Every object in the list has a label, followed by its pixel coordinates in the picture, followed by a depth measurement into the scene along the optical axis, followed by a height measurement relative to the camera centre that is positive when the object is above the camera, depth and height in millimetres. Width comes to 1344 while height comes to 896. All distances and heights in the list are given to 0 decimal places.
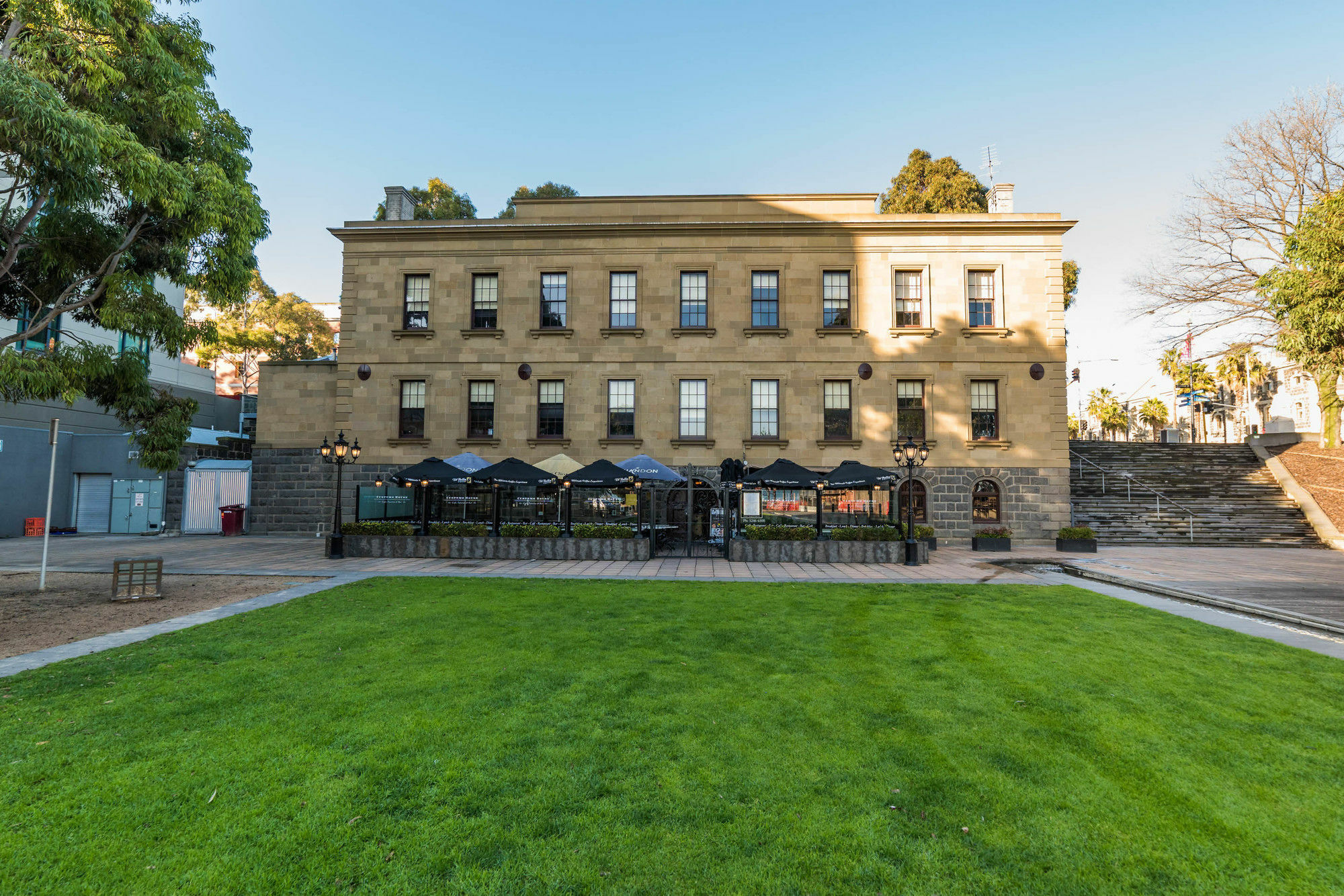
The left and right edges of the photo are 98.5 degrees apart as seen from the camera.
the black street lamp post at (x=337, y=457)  17734 +804
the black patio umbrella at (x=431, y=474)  18422 +276
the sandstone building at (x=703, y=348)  23688 +5775
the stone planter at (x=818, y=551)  17766 -2013
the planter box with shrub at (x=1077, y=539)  20562 -1824
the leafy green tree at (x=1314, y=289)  19359 +6944
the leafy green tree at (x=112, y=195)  8453 +4748
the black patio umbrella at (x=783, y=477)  18219 +285
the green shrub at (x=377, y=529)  18531 -1475
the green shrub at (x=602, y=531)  18172 -1483
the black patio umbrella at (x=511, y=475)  18375 +271
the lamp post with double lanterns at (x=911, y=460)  17255 +852
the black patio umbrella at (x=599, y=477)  18156 +230
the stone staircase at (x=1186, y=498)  22938 -380
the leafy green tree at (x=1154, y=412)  63656 +8561
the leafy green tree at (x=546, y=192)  39719 +20161
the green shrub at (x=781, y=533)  18078 -1473
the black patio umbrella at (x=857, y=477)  18328 +311
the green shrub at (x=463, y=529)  18453 -1474
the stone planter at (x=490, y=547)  17906 -2004
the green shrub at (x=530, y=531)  18281 -1491
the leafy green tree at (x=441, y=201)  37344 +18514
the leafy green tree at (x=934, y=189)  34062 +18134
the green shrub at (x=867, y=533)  18016 -1465
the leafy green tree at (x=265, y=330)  38031 +11164
